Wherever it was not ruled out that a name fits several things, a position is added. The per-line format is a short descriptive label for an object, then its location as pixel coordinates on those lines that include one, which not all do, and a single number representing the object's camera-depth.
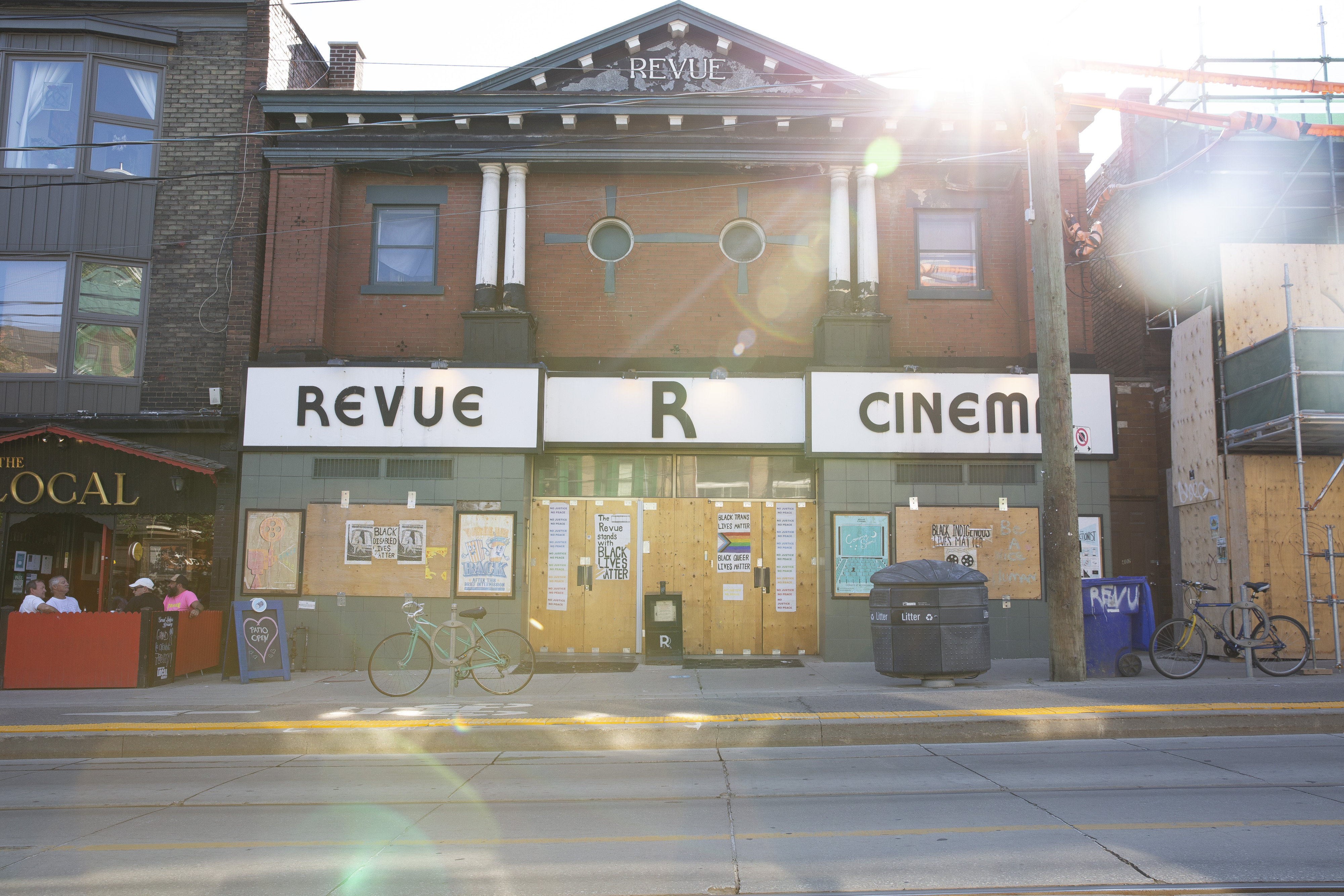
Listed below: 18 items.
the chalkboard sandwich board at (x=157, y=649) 13.06
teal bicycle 11.87
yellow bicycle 12.09
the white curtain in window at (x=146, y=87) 16.39
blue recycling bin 12.38
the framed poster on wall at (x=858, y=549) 14.98
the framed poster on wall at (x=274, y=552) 15.02
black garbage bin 11.61
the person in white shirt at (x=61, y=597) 13.69
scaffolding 13.31
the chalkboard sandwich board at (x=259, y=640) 13.67
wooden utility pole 11.78
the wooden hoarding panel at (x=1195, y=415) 15.44
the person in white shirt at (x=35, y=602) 13.47
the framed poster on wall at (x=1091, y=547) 15.14
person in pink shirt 14.18
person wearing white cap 14.09
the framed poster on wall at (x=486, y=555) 14.91
